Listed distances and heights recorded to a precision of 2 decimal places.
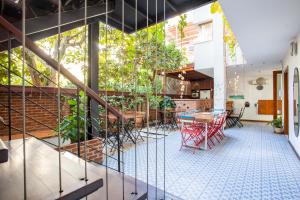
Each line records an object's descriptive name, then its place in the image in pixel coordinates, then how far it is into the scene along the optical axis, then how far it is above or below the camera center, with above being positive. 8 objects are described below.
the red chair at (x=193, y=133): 4.22 -0.79
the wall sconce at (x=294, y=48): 3.66 +1.15
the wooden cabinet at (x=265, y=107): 8.71 -0.32
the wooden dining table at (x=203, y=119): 3.95 -0.42
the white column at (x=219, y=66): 6.49 +1.35
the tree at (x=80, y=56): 4.11 +1.29
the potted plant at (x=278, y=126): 5.86 -0.87
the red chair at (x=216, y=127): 4.50 -0.69
